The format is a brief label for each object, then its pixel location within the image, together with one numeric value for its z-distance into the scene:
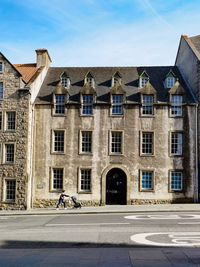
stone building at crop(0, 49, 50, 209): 33.78
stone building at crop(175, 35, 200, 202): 35.25
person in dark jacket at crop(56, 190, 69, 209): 31.89
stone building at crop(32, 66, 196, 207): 34.62
